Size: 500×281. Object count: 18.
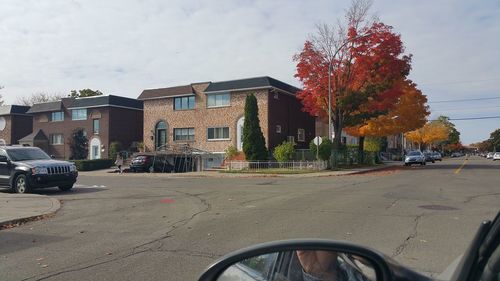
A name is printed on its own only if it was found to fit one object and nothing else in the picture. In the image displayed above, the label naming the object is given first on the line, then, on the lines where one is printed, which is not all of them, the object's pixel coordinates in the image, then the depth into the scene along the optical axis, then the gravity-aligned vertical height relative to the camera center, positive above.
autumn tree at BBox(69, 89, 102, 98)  83.50 +12.02
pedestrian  39.59 -0.13
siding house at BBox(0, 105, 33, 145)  64.38 +5.29
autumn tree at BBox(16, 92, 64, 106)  98.24 +12.93
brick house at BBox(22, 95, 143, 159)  54.16 +4.54
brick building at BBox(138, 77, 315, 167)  42.81 +4.28
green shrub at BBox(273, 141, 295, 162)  36.41 +0.48
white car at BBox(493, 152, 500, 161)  77.38 -0.19
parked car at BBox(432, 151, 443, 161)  71.66 -0.08
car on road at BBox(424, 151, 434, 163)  60.78 -0.05
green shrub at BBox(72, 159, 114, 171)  45.15 -0.32
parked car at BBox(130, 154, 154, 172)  40.25 -0.32
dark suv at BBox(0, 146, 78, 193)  18.00 -0.36
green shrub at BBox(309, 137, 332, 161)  34.69 +0.65
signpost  34.06 +1.21
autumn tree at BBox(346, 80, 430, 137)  41.62 +3.57
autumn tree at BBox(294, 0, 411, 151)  35.28 +6.40
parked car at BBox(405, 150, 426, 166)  44.59 -0.20
